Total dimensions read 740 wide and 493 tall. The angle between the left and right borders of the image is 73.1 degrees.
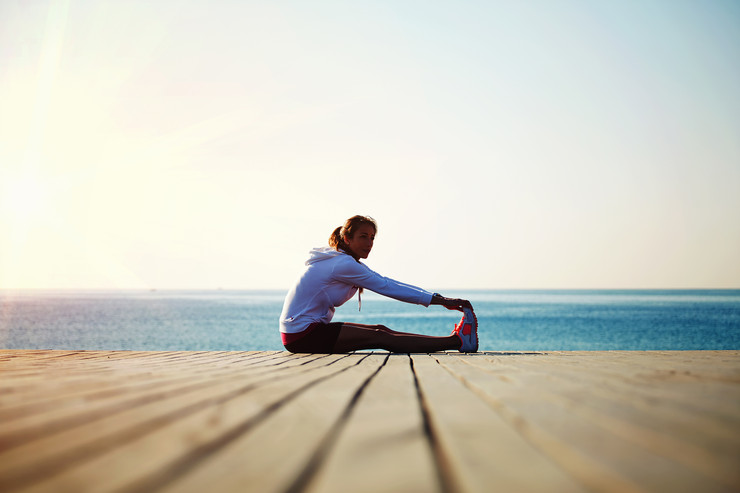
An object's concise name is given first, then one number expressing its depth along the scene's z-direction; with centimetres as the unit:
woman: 432
